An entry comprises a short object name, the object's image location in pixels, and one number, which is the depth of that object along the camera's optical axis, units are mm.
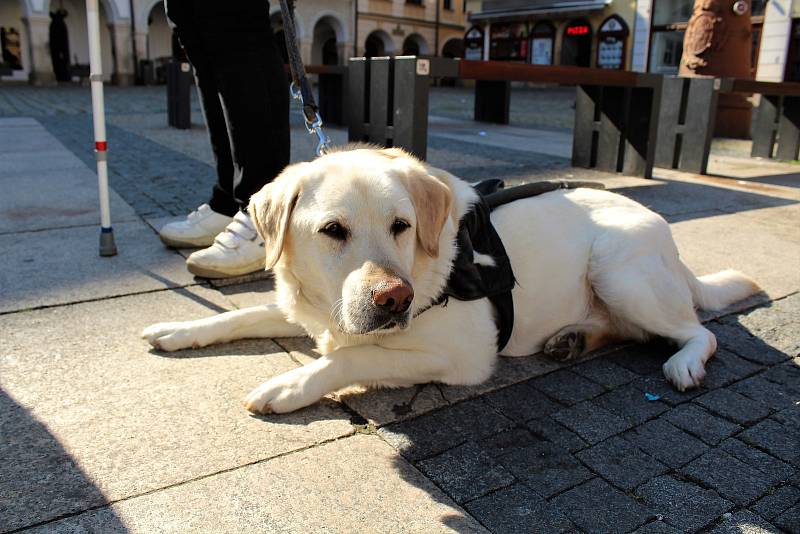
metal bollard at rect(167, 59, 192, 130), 10102
